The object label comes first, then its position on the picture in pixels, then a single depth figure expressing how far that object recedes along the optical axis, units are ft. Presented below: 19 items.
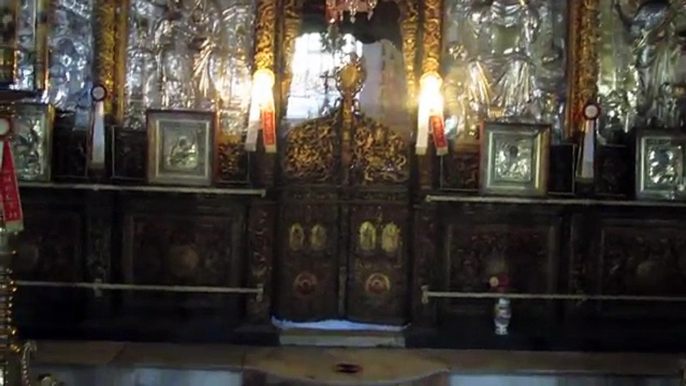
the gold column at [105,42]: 21.09
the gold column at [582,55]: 21.49
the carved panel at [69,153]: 21.43
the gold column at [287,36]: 21.59
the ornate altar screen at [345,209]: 21.61
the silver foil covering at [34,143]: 20.98
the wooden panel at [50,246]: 21.40
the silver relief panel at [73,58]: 21.65
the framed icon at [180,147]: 21.15
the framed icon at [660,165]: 21.62
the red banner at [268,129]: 20.76
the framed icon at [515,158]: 21.39
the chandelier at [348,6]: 20.65
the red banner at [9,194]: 12.89
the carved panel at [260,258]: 21.22
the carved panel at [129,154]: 21.48
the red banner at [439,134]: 20.83
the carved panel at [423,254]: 21.42
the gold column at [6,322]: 12.72
